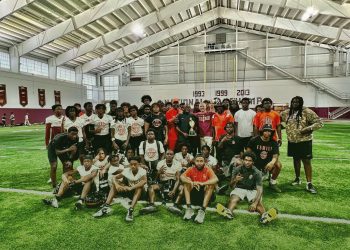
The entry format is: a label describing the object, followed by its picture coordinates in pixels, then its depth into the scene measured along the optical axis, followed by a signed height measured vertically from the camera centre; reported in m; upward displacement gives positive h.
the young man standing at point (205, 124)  7.24 -0.39
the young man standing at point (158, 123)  6.74 -0.33
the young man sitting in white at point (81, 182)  5.02 -1.37
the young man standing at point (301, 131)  5.48 -0.45
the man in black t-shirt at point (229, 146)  6.16 -0.87
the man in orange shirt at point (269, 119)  6.19 -0.23
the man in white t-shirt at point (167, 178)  5.07 -1.37
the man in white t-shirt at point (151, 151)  6.11 -0.93
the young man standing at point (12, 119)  25.32 -0.70
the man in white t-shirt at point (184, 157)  5.71 -1.01
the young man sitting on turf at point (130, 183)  4.65 -1.32
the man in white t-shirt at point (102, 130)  6.60 -0.48
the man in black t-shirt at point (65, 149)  5.58 -0.78
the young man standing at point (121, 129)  6.83 -0.47
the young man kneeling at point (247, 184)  4.54 -1.32
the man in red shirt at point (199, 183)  4.61 -1.28
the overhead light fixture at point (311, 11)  18.06 +6.59
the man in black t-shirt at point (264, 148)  5.35 -0.78
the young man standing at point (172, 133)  6.90 -0.60
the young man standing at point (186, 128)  6.71 -0.45
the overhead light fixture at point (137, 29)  23.19 +6.92
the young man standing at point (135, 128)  6.94 -0.46
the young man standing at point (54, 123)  6.17 -0.29
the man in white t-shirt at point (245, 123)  6.55 -0.34
